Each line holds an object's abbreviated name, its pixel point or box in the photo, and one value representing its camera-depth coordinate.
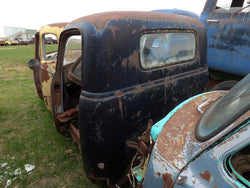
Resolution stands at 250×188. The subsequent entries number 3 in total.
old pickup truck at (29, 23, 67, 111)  3.49
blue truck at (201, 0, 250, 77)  2.86
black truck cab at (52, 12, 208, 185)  1.59
